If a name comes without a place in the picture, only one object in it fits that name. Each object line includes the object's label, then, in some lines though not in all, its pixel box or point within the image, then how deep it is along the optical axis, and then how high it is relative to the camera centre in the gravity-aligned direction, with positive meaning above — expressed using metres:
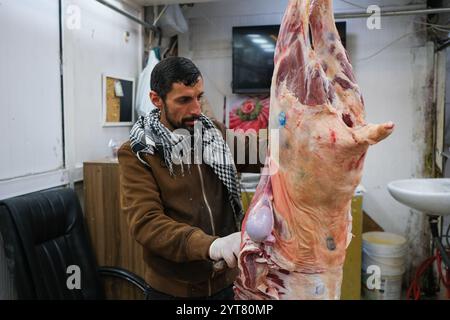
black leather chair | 1.66 -0.54
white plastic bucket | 2.70 -0.94
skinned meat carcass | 0.77 -0.07
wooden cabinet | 2.22 -0.53
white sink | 2.13 -0.34
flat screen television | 2.86 +0.62
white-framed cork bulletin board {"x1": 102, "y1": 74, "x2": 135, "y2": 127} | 2.48 +0.26
